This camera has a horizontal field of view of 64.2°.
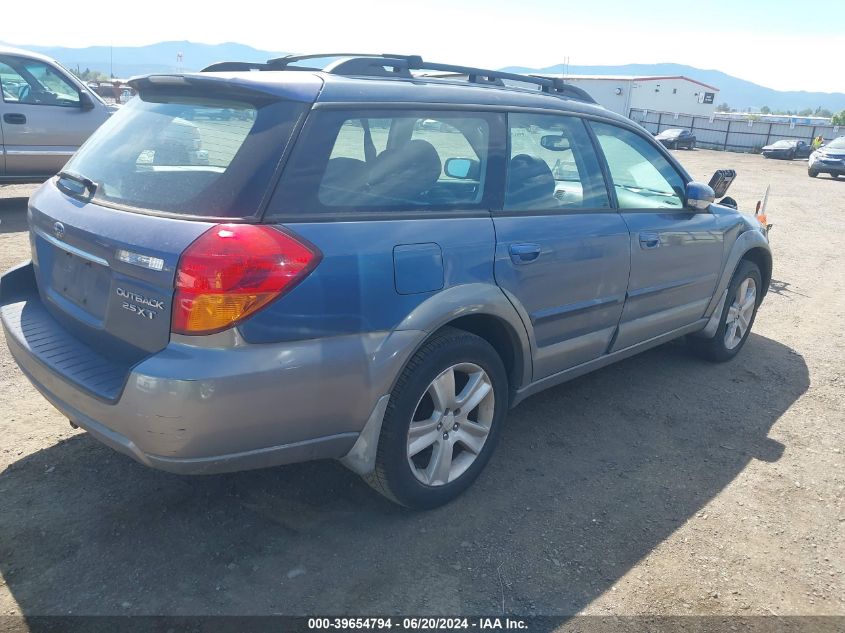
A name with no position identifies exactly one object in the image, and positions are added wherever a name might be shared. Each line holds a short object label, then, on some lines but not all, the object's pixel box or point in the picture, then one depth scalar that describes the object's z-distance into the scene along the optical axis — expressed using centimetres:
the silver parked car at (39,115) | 814
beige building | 6388
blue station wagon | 224
